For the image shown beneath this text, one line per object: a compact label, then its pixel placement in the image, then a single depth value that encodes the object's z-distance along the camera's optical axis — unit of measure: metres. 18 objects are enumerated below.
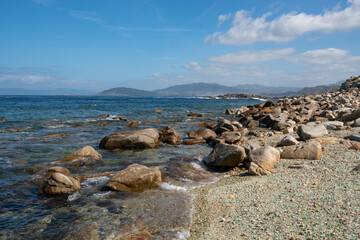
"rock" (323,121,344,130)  14.50
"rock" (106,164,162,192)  8.15
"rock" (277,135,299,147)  11.73
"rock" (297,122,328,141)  12.76
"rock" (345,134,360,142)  11.05
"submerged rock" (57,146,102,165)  11.14
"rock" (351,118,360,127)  14.67
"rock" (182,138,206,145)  15.57
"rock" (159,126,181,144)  15.79
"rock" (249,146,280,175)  8.70
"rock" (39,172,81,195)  7.67
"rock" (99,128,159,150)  13.81
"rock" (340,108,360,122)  16.73
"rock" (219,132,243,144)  14.30
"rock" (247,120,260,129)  22.36
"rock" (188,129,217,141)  16.02
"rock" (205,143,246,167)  9.91
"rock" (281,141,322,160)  9.40
